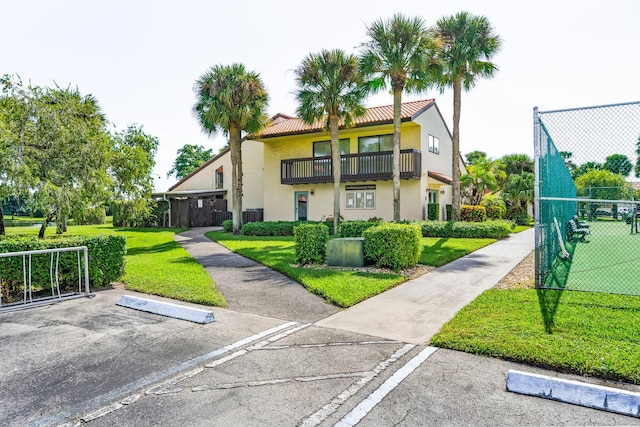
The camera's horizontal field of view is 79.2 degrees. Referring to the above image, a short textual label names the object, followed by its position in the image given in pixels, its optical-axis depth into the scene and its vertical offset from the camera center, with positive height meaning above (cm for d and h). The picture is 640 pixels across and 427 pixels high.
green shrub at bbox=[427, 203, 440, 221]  2222 +16
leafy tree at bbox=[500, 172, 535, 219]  2748 +139
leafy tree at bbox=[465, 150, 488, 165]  4651 +722
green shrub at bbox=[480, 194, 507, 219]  2519 +46
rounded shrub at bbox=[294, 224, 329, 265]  1066 -79
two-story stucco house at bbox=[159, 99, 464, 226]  2144 +289
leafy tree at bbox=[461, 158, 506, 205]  2594 +231
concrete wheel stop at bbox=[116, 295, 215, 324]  598 -152
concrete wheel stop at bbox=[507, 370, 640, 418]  330 -162
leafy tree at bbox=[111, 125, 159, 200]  1332 +191
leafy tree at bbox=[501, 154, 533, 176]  3672 +477
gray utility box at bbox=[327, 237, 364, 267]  1026 -99
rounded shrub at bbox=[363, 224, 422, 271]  966 -79
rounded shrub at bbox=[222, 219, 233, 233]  2308 -56
